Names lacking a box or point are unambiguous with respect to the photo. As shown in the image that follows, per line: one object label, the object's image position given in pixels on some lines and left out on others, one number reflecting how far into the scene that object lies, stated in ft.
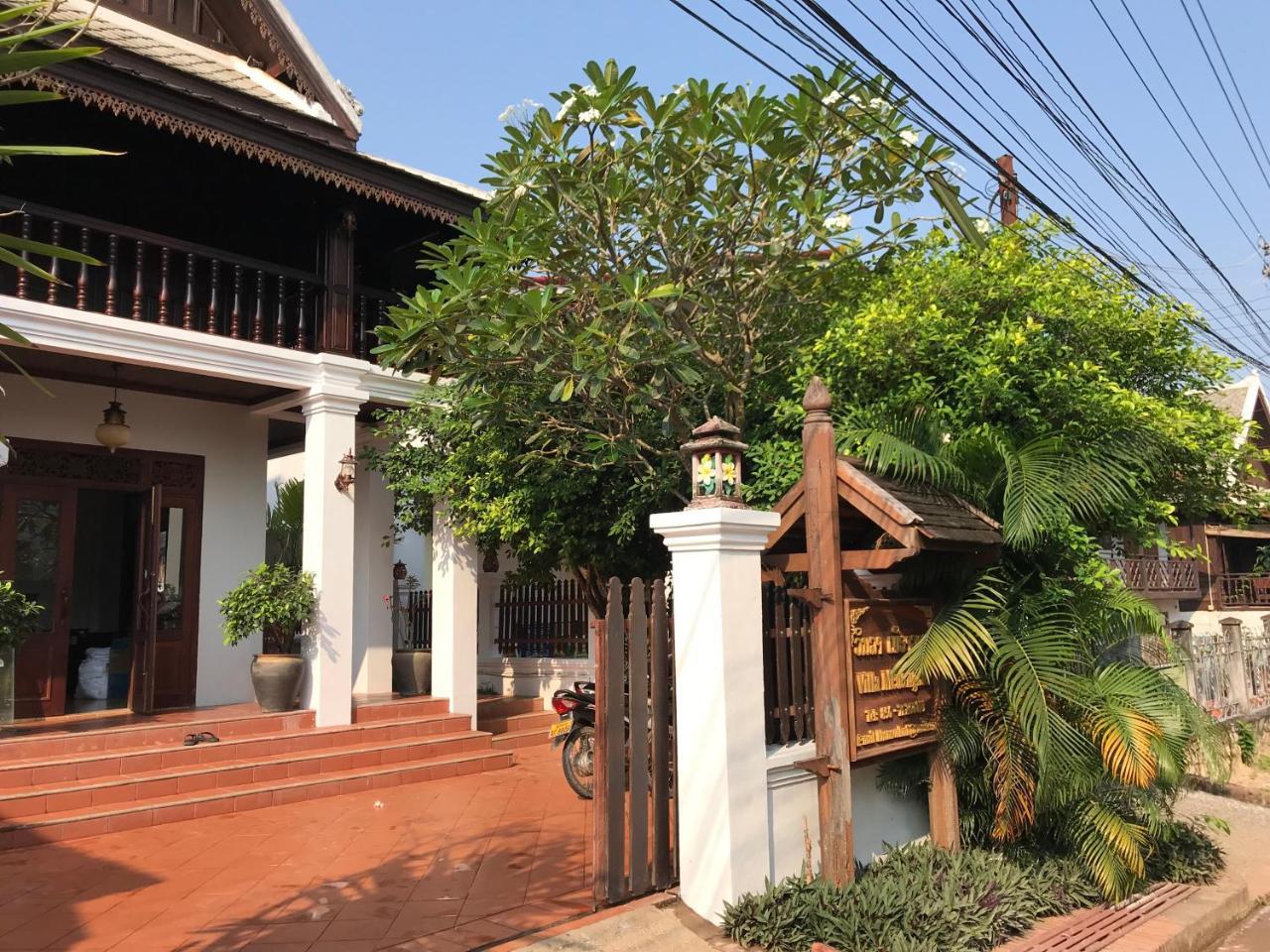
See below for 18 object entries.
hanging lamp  27.02
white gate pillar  13.60
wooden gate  14.15
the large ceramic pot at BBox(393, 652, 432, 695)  32.58
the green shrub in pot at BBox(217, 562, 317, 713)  25.38
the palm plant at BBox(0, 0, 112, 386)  7.62
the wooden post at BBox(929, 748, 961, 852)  16.49
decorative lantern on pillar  14.38
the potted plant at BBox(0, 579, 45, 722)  21.27
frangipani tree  19.58
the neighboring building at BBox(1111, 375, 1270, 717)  38.68
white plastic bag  29.89
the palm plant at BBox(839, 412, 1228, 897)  15.48
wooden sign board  15.20
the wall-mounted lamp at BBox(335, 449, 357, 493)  27.37
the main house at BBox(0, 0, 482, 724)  25.20
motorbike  22.54
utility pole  32.72
